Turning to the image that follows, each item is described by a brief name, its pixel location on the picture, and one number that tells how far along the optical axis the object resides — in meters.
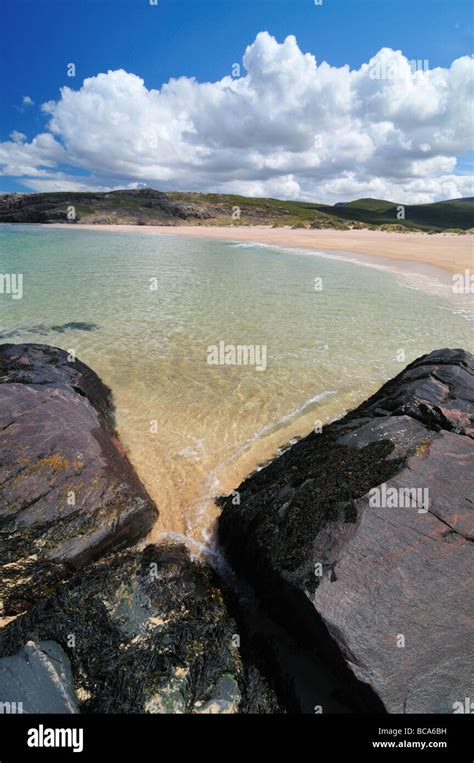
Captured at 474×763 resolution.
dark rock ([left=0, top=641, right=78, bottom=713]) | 3.16
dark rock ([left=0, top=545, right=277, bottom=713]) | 3.53
